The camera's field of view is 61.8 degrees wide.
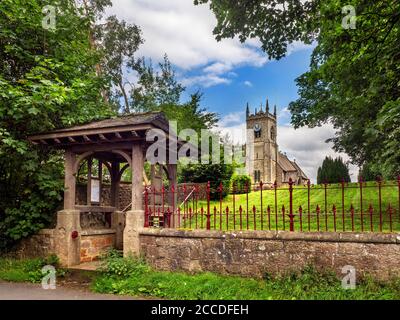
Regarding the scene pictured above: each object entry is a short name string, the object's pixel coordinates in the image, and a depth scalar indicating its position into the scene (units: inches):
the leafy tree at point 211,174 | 717.3
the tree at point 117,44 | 972.6
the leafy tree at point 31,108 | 335.9
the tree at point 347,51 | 285.7
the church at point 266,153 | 2377.0
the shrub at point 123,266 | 290.2
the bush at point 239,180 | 760.2
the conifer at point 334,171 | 953.6
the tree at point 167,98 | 891.2
